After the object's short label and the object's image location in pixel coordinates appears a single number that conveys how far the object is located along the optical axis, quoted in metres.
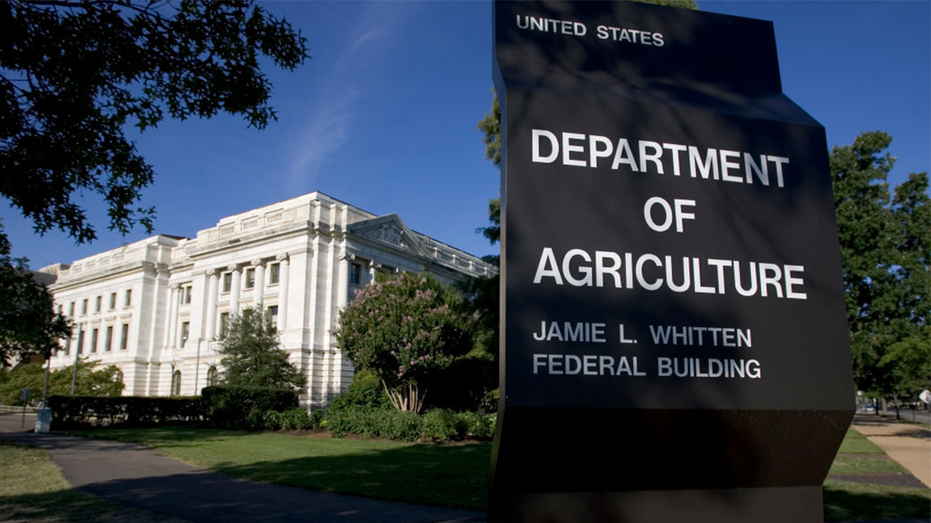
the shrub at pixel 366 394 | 31.55
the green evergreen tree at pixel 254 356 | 35.56
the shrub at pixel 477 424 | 23.75
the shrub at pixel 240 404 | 29.78
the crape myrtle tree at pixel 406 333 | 25.98
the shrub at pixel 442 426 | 22.94
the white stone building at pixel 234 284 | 45.41
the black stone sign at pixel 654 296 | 2.95
